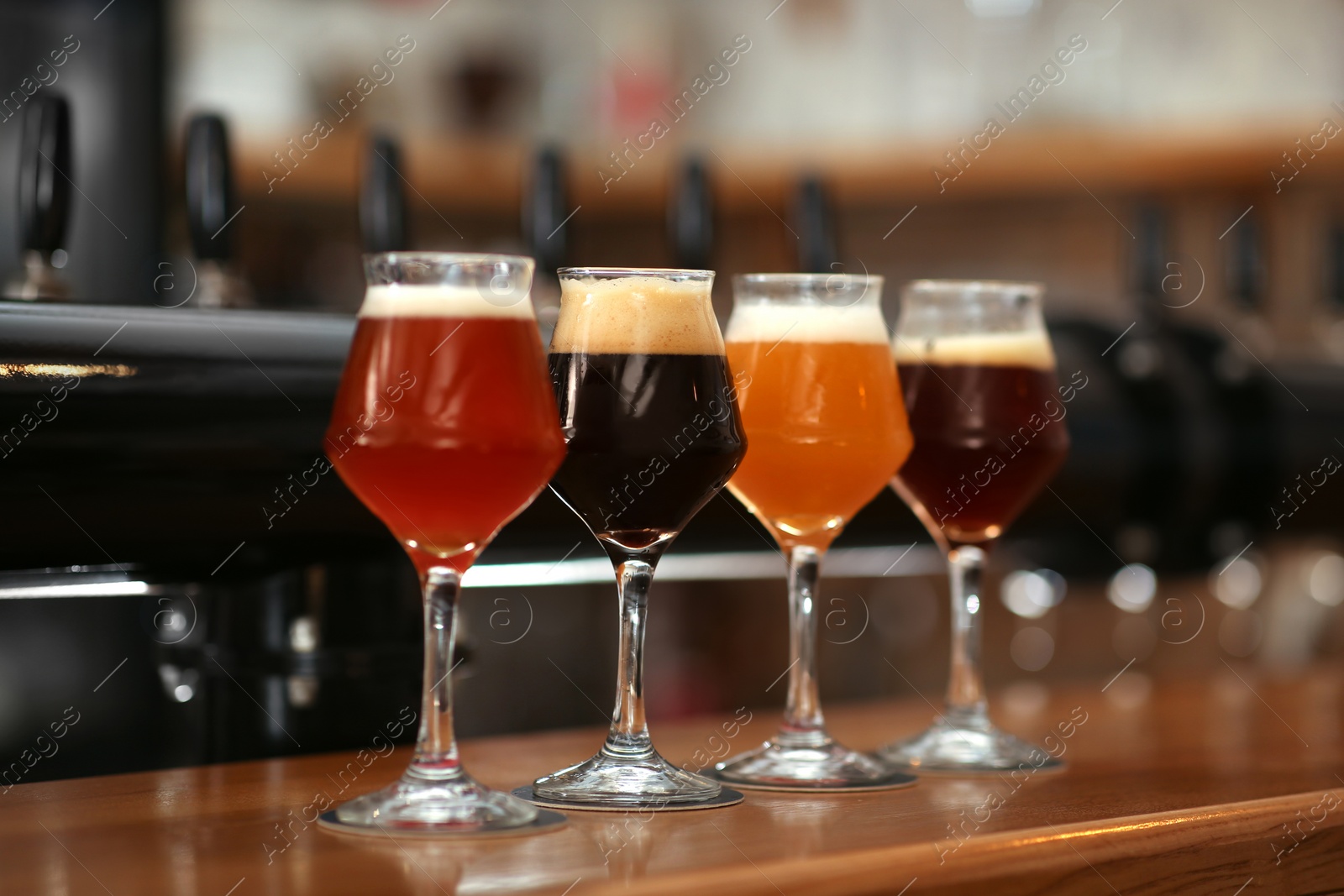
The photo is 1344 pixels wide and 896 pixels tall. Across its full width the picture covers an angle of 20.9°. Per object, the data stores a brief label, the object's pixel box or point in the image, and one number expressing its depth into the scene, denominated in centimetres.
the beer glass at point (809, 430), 150
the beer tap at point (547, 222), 176
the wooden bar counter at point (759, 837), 129
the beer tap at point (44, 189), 156
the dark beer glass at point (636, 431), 143
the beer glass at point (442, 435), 136
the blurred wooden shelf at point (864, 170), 368
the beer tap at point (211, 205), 162
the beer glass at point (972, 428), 159
